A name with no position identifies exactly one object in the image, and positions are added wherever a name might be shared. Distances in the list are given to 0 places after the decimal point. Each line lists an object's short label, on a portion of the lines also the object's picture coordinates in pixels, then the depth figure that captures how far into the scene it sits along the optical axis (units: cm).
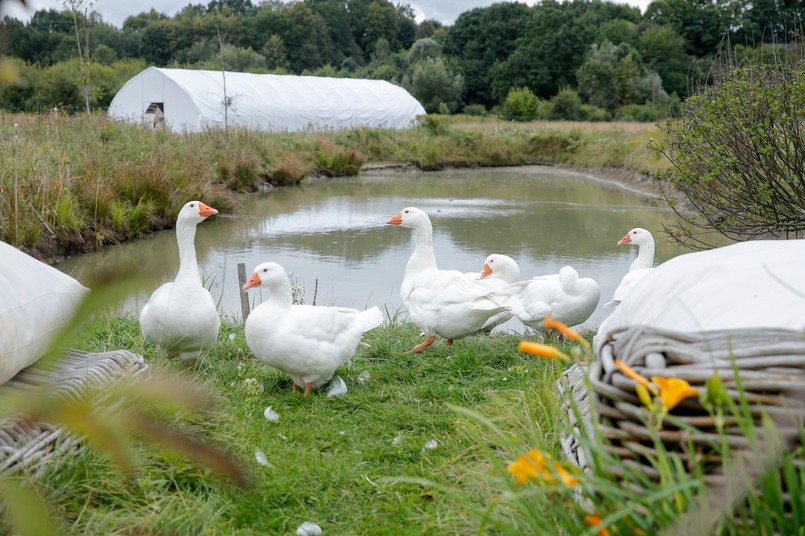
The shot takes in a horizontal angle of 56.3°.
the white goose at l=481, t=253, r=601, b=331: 565
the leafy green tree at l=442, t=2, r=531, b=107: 5319
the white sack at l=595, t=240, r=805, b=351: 184
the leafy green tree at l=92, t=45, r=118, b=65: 4272
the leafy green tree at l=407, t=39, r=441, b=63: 5683
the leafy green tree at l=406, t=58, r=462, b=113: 4441
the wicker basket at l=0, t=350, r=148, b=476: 221
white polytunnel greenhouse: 2832
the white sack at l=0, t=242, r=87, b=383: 219
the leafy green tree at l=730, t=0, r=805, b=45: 3423
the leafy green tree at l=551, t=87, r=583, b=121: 4050
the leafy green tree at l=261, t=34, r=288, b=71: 5678
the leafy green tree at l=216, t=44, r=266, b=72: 4847
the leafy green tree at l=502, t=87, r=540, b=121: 4091
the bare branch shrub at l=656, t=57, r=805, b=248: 569
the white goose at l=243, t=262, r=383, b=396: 424
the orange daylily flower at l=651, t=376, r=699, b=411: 127
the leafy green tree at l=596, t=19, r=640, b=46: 5694
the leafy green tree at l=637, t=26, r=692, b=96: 5078
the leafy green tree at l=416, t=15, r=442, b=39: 7731
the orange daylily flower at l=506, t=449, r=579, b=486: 131
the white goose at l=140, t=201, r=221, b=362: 431
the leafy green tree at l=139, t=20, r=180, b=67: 5618
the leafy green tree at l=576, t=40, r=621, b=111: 4391
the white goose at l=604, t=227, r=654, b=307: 612
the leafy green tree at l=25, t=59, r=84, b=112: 2767
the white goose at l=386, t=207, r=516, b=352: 522
